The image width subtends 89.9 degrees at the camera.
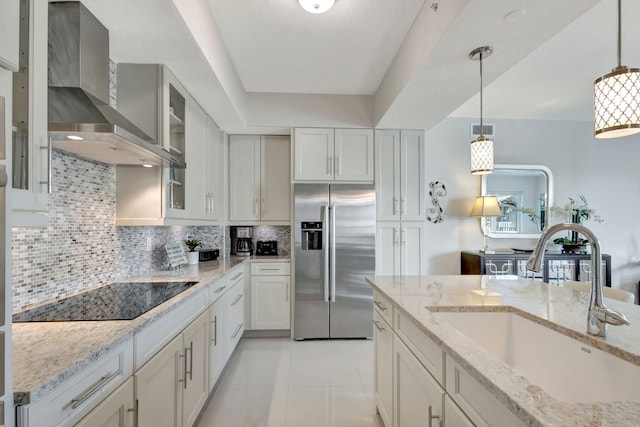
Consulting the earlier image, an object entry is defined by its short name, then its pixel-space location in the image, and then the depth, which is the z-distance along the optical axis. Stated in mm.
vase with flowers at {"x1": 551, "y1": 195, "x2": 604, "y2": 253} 4031
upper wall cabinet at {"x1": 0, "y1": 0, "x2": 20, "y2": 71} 788
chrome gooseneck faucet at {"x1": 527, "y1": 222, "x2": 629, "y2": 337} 1060
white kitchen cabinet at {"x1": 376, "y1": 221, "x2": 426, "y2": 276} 3732
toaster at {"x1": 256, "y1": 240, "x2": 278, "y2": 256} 4016
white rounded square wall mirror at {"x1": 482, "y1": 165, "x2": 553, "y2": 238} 4305
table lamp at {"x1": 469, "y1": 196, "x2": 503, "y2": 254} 3961
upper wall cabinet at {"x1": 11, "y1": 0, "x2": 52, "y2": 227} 1008
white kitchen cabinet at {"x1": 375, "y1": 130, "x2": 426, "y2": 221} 3730
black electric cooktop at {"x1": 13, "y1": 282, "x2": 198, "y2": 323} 1357
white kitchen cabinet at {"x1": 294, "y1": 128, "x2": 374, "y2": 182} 3615
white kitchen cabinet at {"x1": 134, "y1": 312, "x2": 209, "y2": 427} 1360
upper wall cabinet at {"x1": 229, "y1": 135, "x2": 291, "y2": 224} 3848
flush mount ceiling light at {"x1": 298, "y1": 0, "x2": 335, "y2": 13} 2023
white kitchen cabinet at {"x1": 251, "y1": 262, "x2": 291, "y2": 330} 3592
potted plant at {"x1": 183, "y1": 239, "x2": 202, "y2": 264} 3021
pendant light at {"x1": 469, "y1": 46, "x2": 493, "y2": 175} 2047
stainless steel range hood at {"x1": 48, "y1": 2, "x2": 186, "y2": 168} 1444
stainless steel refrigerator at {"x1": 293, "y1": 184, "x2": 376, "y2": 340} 3523
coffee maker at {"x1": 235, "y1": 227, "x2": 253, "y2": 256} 3998
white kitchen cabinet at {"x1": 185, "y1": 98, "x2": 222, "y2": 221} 2668
